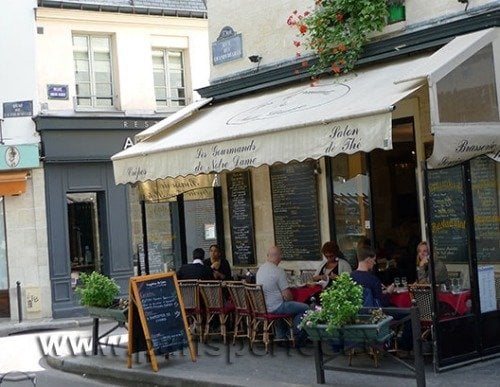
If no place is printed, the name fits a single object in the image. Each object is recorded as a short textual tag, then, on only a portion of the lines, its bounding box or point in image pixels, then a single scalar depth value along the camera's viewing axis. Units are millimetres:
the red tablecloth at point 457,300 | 9750
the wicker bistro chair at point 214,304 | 12461
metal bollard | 19281
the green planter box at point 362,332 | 8594
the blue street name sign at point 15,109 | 19812
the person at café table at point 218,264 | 13375
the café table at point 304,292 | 11594
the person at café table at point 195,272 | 12984
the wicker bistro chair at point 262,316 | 11391
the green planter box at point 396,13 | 10992
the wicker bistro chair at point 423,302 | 9719
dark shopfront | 20062
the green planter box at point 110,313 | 11633
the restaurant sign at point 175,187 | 14688
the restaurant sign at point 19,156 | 19531
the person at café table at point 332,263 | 11742
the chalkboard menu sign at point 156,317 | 10781
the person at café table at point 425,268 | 9844
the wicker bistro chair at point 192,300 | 12711
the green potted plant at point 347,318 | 8641
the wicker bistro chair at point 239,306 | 11875
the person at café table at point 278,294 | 11336
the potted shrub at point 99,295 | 12211
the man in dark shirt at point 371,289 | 9773
